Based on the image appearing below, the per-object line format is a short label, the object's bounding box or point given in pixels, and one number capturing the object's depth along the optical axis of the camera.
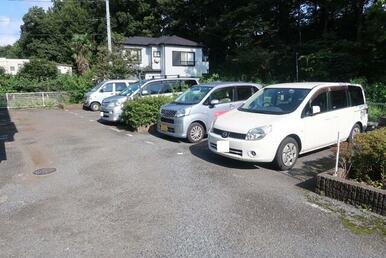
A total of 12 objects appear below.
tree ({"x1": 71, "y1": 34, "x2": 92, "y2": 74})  27.18
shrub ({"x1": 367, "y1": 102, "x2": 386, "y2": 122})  9.21
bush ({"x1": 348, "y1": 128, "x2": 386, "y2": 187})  4.63
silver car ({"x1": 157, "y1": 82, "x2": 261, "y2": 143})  8.48
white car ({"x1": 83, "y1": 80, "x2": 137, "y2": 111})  16.36
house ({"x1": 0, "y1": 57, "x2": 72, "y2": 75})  45.59
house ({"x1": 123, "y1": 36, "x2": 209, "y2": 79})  31.39
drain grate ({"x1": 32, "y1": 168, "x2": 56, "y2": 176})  6.30
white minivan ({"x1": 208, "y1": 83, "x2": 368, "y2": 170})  5.82
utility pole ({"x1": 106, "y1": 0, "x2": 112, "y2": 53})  21.68
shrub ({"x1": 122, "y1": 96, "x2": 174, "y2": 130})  10.08
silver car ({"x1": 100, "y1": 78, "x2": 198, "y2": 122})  11.61
